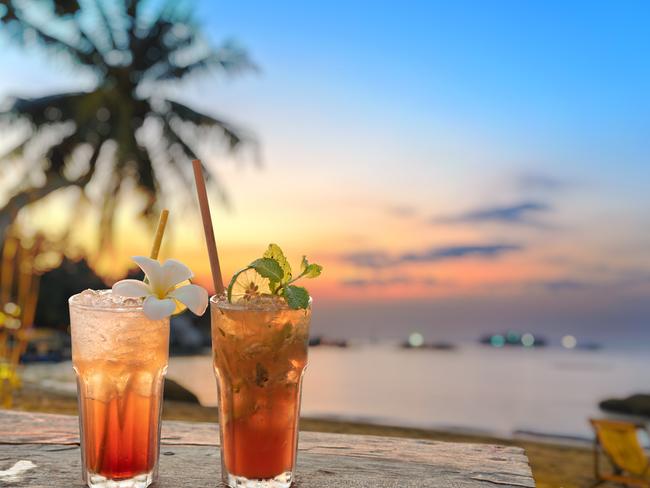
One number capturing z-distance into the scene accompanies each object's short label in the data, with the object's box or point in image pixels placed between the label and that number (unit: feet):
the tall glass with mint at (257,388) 1.55
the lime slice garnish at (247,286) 1.58
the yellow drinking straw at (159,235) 1.60
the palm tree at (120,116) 47.02
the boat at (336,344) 111.63
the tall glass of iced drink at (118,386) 1.56
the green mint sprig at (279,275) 1.53
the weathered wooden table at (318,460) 1.65
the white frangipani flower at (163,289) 1.47
